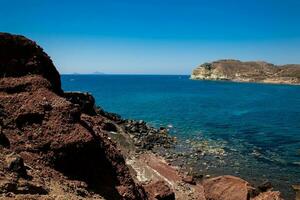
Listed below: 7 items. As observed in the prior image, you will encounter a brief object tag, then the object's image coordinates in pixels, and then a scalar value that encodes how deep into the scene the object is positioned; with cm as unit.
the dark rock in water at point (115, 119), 4688
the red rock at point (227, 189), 2237
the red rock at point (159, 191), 2025
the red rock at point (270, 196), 2098
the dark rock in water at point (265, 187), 2550
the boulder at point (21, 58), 1363
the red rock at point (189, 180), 2869
